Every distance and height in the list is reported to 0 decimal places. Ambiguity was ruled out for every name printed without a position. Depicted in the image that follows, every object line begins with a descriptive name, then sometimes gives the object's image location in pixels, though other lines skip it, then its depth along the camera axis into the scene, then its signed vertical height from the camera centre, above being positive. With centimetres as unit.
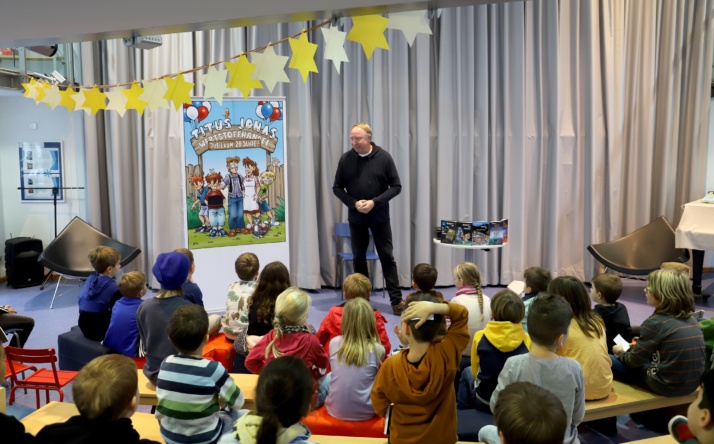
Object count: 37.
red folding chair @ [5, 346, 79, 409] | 338 -112
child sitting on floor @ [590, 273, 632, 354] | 356 -81
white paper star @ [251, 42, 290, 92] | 349 +53
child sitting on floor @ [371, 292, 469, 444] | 233 -78
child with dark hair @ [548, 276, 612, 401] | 311 -86
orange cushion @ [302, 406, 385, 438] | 293 -118
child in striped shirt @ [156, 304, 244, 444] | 248 -86
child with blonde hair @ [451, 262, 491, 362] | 364 -74
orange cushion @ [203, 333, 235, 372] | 382 -110
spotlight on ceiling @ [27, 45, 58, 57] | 479 +86
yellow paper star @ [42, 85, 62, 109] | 512 +54
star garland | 272 +53
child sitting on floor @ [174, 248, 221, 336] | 390 -78
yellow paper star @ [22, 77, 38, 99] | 526 +62
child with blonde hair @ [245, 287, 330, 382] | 297 -79
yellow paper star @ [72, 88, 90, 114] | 498 +50
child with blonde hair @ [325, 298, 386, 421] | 292 -90
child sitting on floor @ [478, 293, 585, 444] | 250 -77
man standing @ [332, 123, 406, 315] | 555 -25
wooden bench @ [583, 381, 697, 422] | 313 -117
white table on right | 603 -64
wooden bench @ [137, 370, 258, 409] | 305 -109
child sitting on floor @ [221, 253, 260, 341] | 391 -79
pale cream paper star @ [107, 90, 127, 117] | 464 +46
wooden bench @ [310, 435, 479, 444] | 269 -114
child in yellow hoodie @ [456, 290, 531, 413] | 295 -81
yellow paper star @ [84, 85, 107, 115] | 492 +50
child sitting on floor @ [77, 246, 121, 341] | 405 -84
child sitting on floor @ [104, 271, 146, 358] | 376 -87
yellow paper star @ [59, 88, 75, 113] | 494 +52
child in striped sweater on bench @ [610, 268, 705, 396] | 310 -84
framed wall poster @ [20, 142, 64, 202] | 744 -6
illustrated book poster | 540 -5
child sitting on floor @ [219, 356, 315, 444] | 190 -70
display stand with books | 538 -67
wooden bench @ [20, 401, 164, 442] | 279 -113
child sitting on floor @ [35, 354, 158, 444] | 188 -72
